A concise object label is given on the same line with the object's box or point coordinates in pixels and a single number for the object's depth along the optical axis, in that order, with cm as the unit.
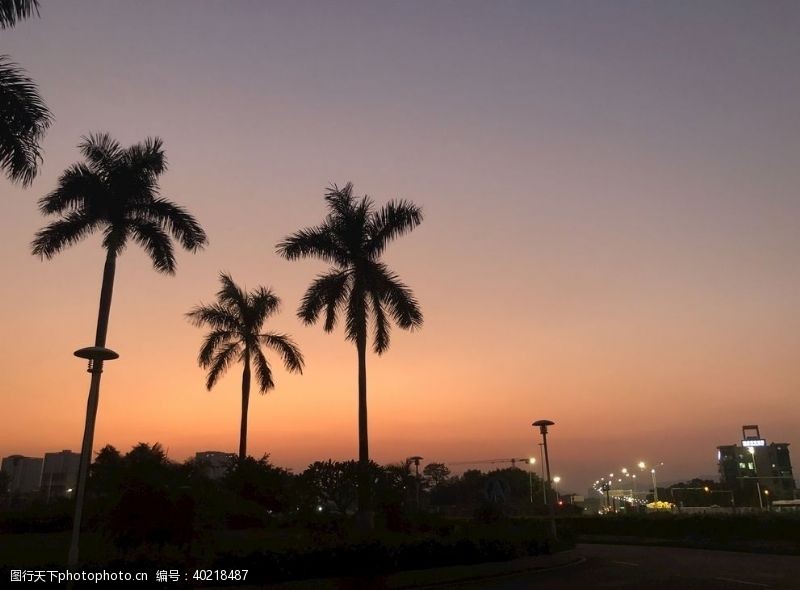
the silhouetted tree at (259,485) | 3434
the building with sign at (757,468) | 14862
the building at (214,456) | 16138
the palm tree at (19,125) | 1705
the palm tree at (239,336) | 4100
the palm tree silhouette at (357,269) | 3020
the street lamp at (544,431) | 2979
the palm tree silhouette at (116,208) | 2595
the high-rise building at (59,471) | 17000
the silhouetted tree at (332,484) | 3694
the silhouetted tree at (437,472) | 13575
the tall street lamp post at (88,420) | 1490
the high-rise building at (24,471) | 17162
